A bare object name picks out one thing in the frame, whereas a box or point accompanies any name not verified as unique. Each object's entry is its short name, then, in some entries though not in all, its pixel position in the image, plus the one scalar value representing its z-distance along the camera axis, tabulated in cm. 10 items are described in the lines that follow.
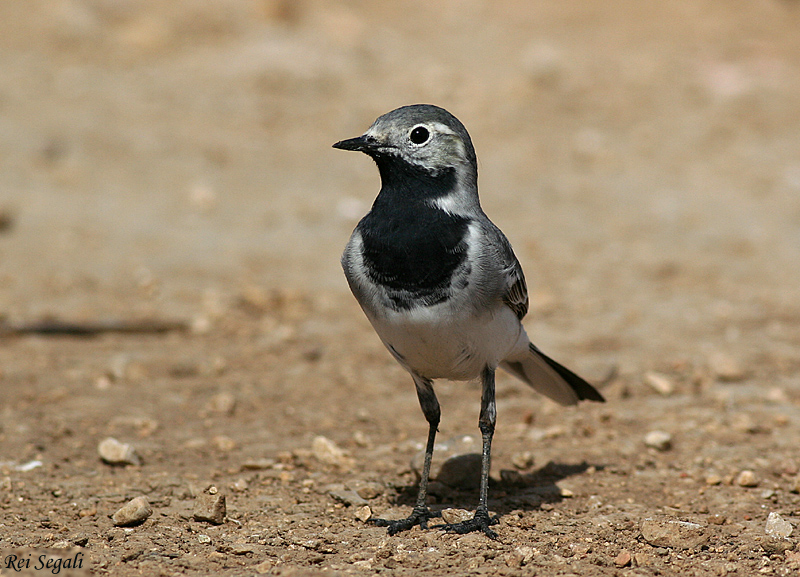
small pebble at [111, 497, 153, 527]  952
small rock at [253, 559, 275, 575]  831
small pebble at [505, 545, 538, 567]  860
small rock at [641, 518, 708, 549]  926
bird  940
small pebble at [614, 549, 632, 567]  878
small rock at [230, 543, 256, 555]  884
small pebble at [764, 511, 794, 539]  938
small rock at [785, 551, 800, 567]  866
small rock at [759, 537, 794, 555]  898
